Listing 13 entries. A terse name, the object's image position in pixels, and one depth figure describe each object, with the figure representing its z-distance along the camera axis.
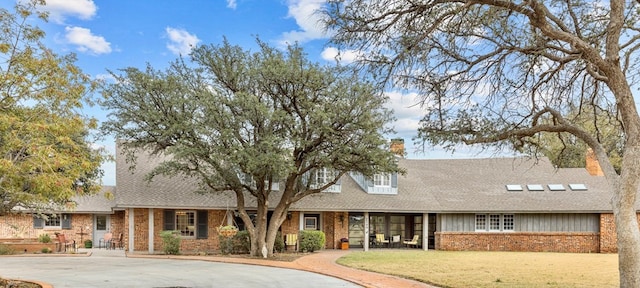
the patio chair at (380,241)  25.27
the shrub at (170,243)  20.61
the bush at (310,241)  22.02
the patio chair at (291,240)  22.64
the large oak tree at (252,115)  17.62
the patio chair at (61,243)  22.33
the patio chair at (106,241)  25.24
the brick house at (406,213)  22.64
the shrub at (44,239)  22.58
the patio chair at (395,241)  25.88
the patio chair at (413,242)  25.31
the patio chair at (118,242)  25.18
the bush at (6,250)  20.48
